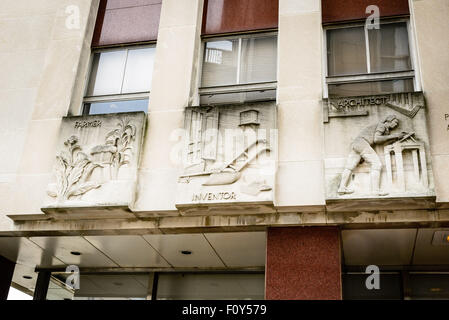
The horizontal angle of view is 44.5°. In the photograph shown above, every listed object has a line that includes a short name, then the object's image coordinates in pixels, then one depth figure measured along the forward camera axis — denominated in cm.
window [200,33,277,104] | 942
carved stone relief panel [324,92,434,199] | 751
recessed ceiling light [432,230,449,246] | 785
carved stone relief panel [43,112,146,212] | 842
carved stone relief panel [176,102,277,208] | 796
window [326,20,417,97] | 891
